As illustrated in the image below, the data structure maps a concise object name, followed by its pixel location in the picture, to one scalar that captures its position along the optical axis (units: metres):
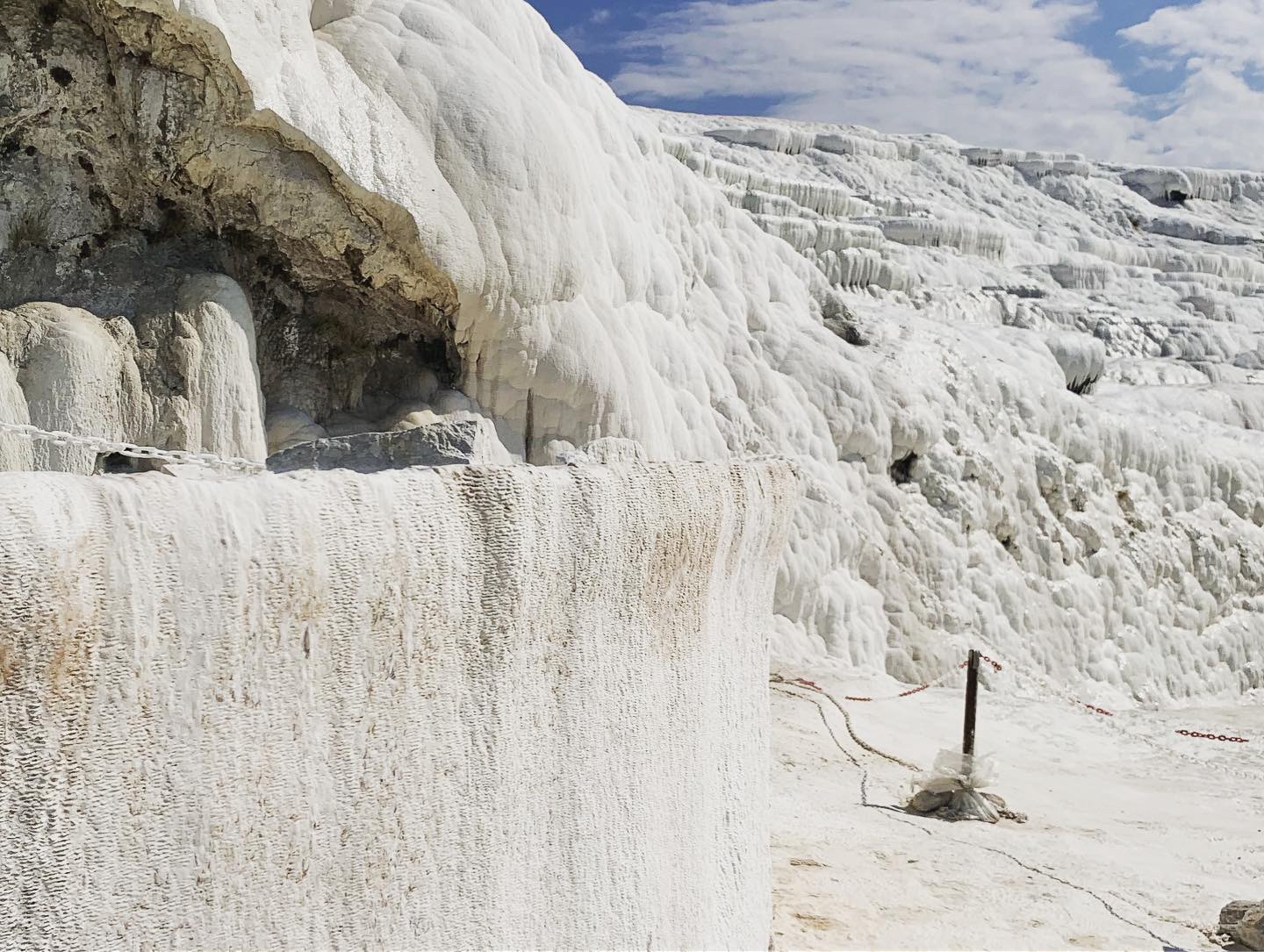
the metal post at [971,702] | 6.44
